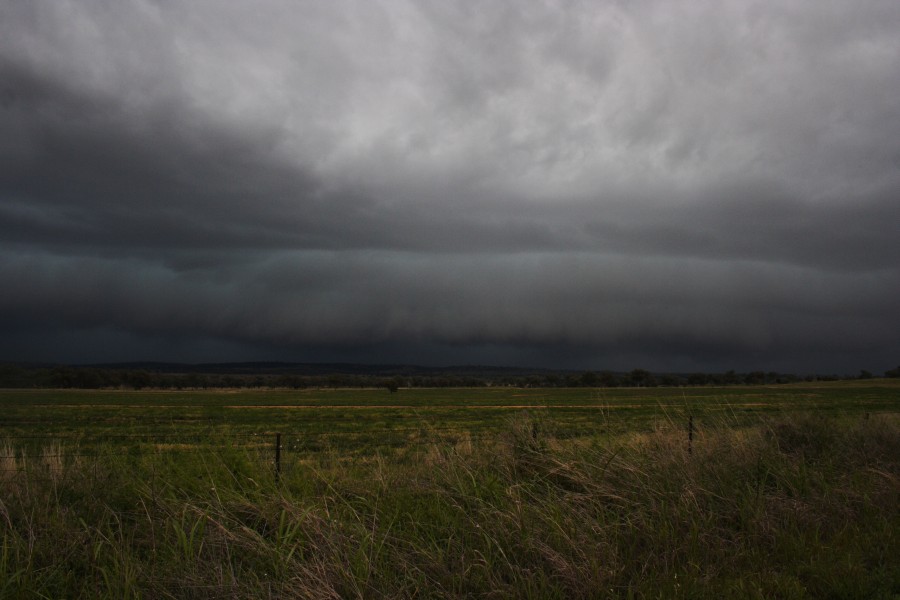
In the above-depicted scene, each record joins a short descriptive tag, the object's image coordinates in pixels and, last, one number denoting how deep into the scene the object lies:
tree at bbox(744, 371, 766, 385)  193.09
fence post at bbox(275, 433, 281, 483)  8.62
